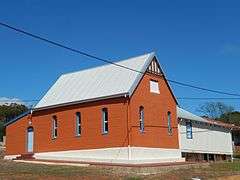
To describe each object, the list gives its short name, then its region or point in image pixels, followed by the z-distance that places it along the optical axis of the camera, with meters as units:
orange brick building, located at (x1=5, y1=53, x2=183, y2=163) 25.32
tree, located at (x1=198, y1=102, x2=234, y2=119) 69.48
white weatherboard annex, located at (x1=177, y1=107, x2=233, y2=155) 30.38
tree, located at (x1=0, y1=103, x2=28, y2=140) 59.21
